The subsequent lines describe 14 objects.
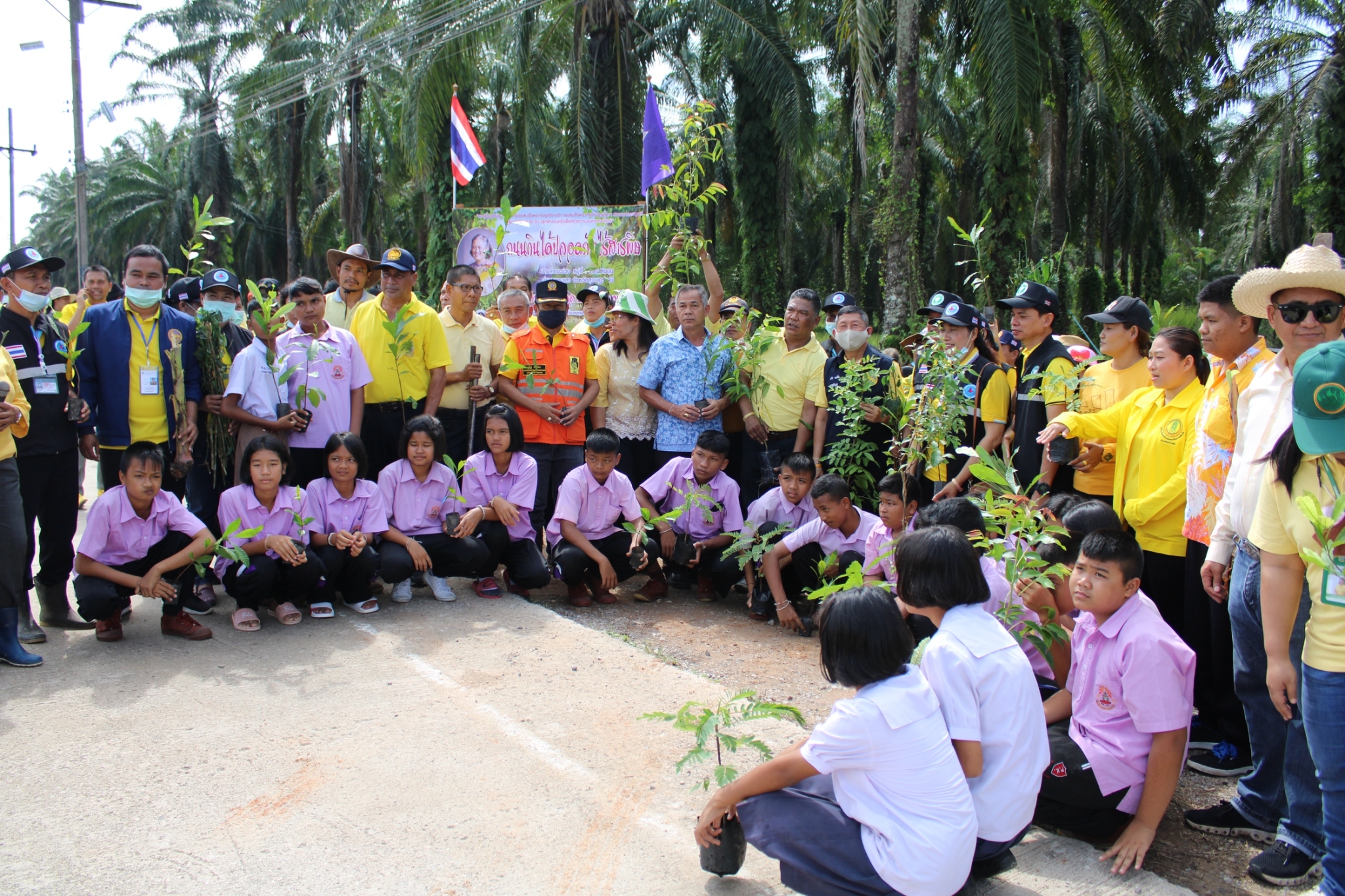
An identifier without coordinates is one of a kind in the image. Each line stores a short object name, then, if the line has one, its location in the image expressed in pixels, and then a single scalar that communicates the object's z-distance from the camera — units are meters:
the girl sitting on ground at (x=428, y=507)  5.75
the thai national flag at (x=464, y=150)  11.73
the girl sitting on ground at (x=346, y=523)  5.35
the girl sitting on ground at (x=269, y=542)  5.11
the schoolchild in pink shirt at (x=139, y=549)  4.82
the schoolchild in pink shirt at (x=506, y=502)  5.91
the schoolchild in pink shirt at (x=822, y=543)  5.50
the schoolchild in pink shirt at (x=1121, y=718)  3.09
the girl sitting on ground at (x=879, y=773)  2.52
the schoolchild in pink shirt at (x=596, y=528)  5.95
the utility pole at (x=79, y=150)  15.43
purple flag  8.48
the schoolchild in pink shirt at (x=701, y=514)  6.07
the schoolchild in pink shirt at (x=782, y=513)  5.89
